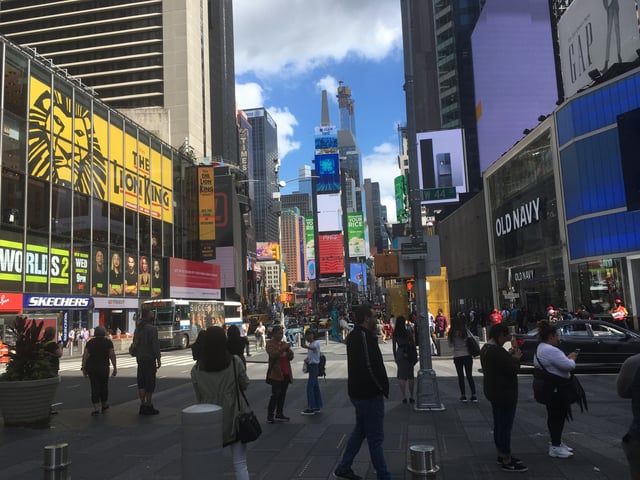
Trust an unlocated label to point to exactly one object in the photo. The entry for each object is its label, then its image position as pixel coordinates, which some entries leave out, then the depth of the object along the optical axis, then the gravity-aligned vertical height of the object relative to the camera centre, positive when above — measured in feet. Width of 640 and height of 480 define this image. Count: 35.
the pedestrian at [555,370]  19.99 -3.33
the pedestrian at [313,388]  32.27 -5.76
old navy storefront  105.70 +13.18
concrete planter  29.71 -5.26
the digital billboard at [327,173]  492.95 +115.59
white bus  106.73 -3.98
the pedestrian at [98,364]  33.17 -3.71
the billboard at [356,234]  541.34 +60.81
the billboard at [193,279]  166.71 +7.46
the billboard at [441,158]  120.67 +31.05
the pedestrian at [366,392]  17.35 -3.34
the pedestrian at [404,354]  33.81 -4.13
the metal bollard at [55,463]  15.48 -4.63
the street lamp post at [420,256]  31.68 +2.05
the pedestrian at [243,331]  77.20 -5.54
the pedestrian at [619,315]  70.64 -4.77
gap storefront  87.20 +14.18
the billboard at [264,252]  549.13 +49.22
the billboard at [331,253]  479.82 +38.36
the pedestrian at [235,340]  23.56 -1.93
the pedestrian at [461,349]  34.22 -4.02
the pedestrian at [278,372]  29.99 -4.37
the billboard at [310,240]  554.46 +59.37
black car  45.91 -5.48
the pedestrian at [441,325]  78.64 -5.48
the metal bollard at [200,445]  13.97 -3.91
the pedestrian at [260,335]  94.32 -6.82
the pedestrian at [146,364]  33.65 -3.91
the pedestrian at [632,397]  12.36 -2.92
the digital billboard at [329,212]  487.20 +78.17
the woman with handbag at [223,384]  16.33 -2.72
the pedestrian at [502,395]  19.56 -4.08
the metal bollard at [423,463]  15.44 -5.12
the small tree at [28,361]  30.55 -3.10
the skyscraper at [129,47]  261.44 +131.77
